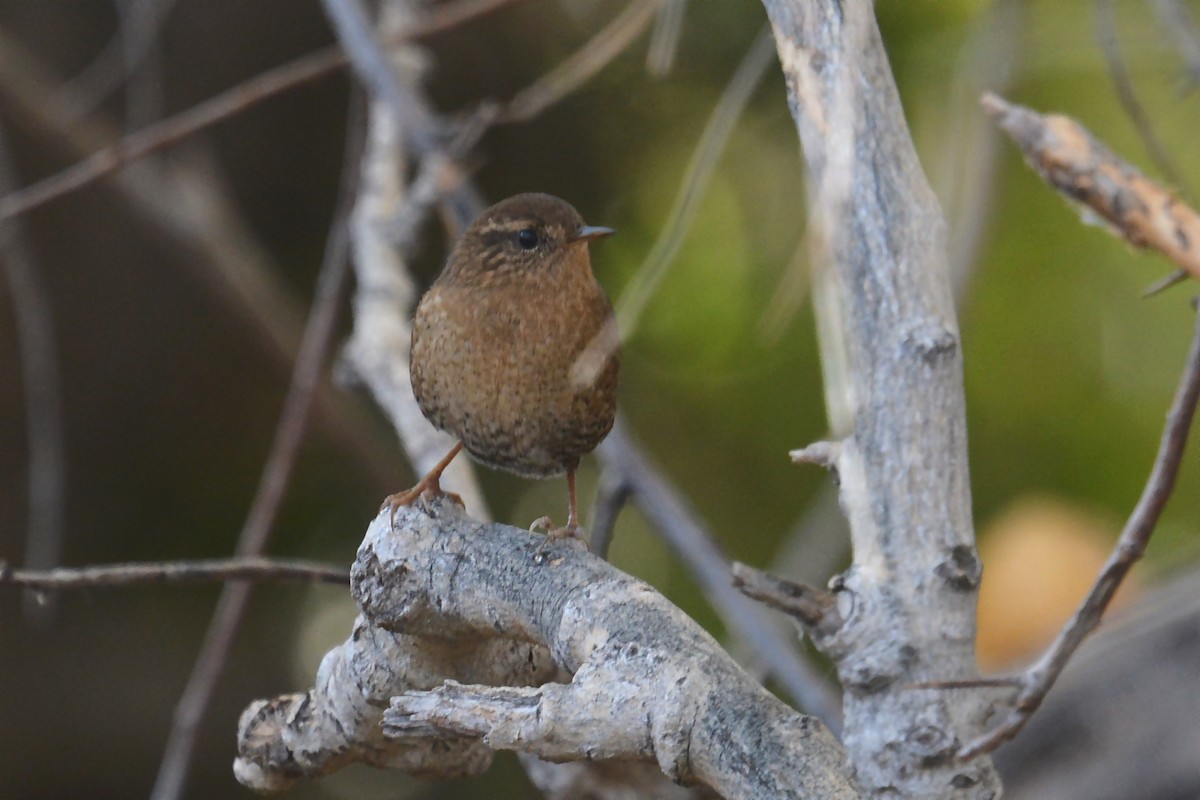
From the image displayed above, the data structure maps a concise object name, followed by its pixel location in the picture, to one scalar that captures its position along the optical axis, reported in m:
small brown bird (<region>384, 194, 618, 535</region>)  4.31
